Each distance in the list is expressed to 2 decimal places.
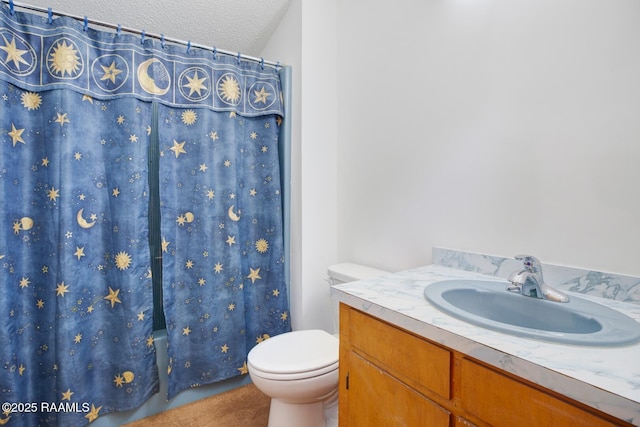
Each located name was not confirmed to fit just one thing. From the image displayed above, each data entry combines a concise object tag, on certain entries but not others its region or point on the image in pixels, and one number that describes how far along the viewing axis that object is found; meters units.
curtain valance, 1.30
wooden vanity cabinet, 0.53
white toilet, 1.15
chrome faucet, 0.86
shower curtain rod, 1.28
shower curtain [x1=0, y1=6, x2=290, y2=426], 1.31
